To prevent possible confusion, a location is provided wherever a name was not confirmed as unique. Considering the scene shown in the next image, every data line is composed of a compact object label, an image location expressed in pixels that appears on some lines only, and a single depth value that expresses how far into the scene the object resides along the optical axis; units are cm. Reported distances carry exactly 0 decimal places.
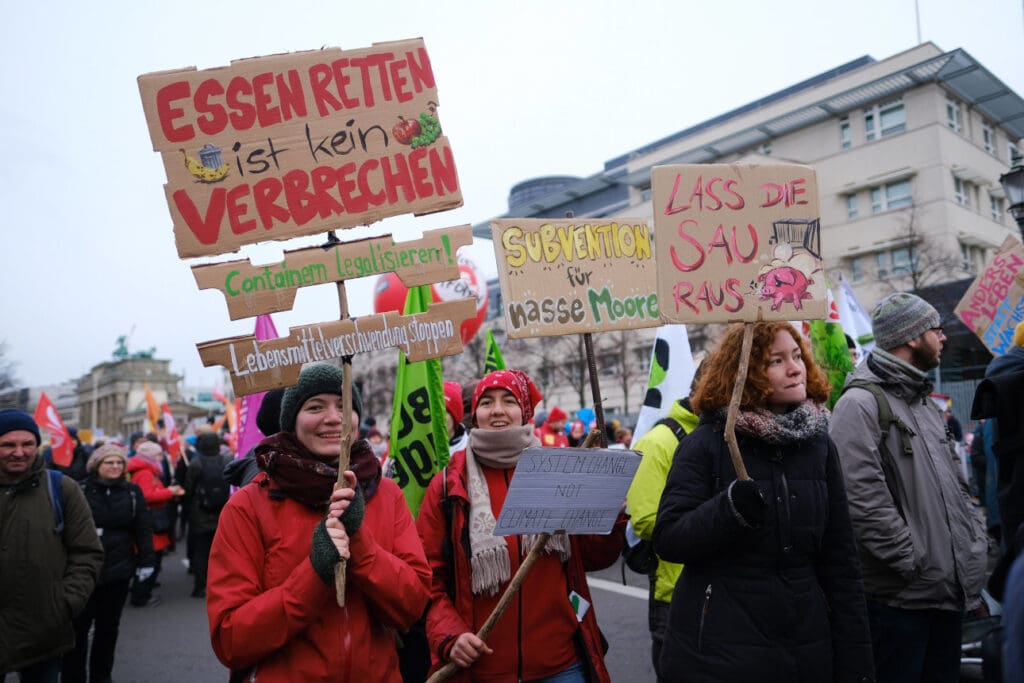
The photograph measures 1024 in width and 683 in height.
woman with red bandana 285
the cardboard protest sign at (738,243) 290
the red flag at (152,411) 1938
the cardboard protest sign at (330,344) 258
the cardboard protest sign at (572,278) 301
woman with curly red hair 246
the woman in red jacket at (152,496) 901
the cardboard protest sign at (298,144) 266
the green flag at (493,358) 536
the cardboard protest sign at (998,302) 555
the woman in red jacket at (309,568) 231
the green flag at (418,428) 444
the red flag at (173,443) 1545
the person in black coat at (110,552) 535
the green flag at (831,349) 706
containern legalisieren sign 264
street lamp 807
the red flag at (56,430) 966
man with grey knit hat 322
